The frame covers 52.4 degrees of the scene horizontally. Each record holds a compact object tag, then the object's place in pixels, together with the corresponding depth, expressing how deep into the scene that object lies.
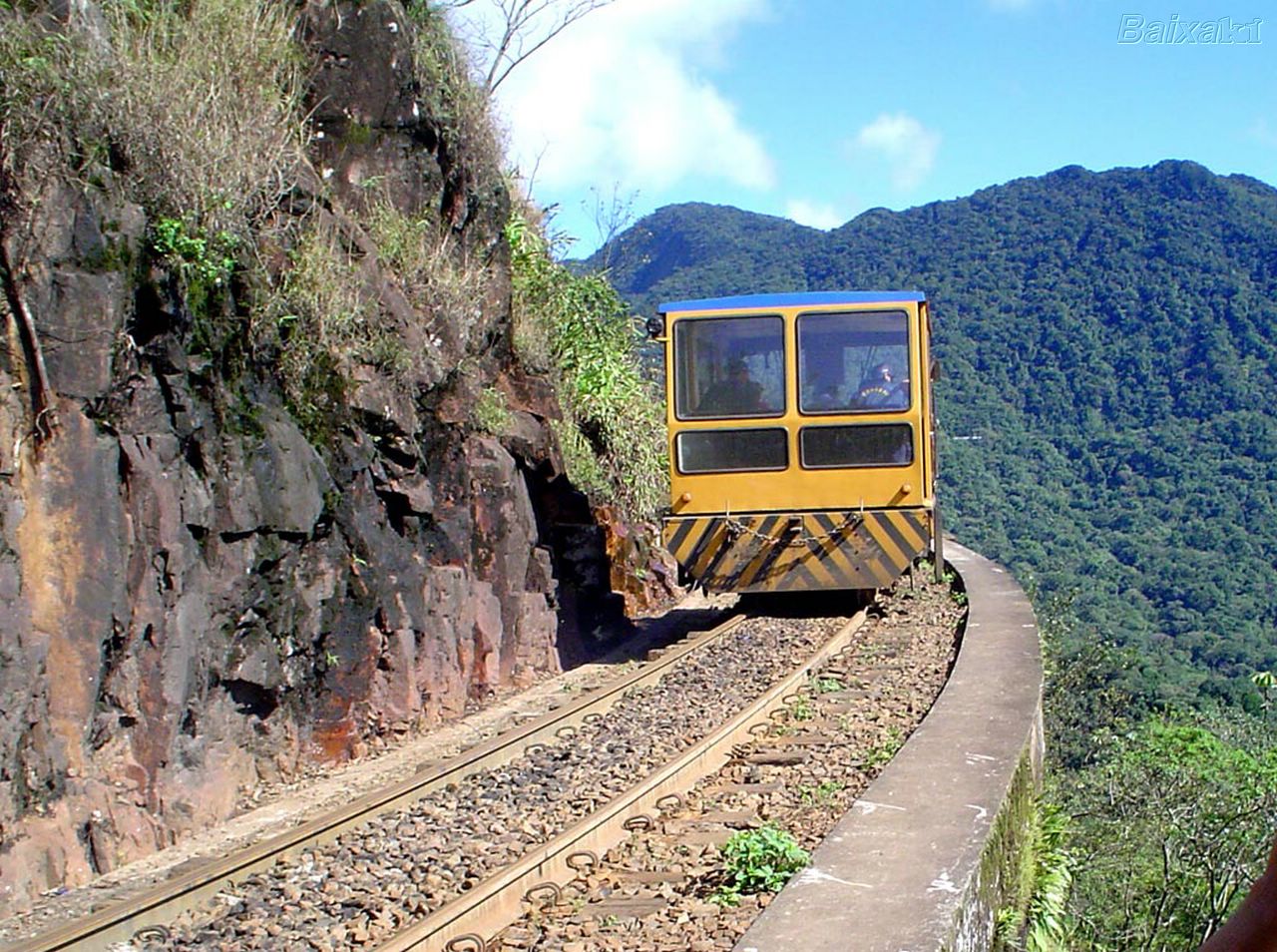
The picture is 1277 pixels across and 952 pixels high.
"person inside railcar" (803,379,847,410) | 12.18
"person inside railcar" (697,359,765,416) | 12.29
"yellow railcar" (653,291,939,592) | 11.99
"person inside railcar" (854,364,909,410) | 11.98
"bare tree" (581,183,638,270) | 18.95
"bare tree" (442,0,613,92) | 18.06
